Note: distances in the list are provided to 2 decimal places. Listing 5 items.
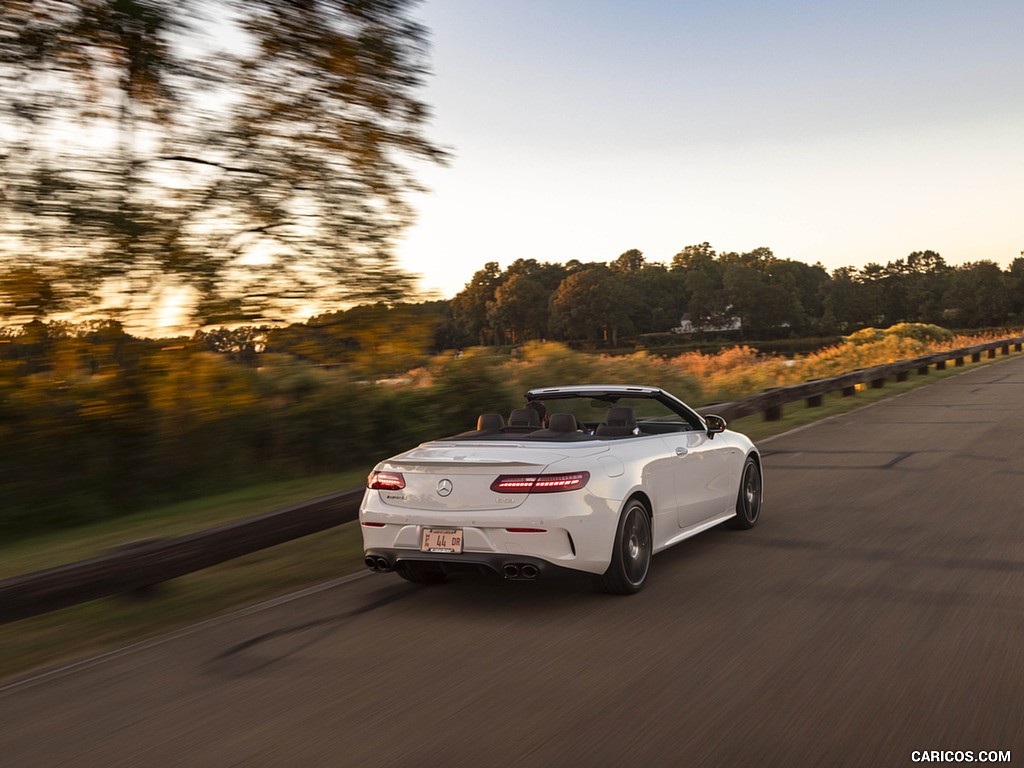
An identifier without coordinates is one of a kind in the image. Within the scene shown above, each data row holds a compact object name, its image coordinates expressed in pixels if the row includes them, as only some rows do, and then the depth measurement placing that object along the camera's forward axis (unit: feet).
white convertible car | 18.54
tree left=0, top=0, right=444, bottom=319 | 32.01
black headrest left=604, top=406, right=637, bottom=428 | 21.31
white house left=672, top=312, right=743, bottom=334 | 485.97
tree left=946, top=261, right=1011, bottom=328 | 460.14
